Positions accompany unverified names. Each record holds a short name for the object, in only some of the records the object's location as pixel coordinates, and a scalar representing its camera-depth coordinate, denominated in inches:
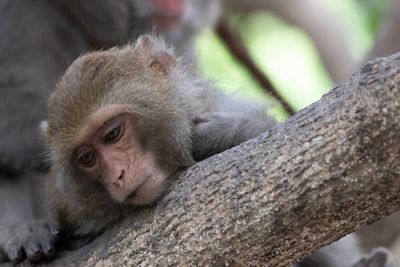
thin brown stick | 403.3
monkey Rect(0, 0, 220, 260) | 339.3
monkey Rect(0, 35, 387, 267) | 217.3
